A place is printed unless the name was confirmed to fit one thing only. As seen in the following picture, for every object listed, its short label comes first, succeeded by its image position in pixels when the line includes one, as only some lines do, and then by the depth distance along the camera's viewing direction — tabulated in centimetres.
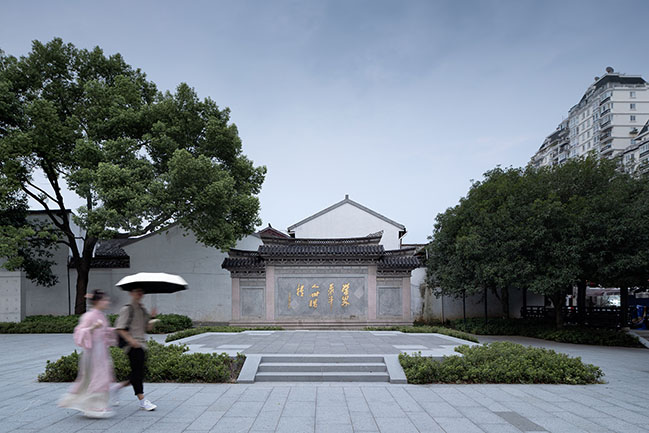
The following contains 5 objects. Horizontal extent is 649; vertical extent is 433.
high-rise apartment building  4747
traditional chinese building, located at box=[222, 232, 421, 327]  1730
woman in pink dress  495
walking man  527
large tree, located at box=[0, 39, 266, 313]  1385
